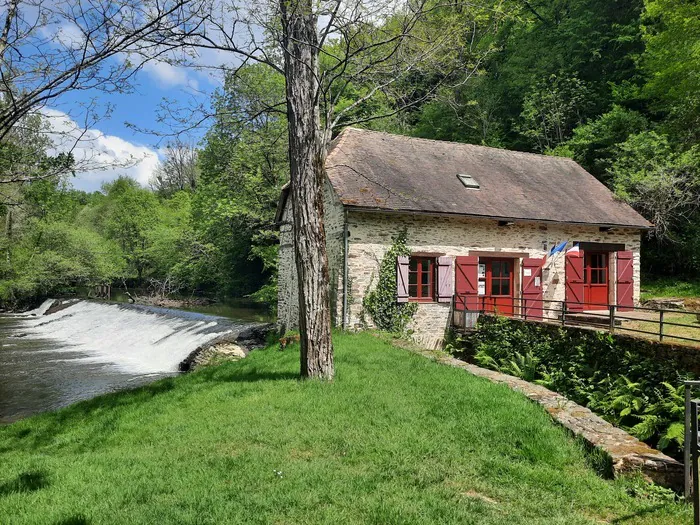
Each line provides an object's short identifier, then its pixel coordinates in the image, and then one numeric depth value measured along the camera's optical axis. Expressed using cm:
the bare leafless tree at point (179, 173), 4881
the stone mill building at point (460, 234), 1197
